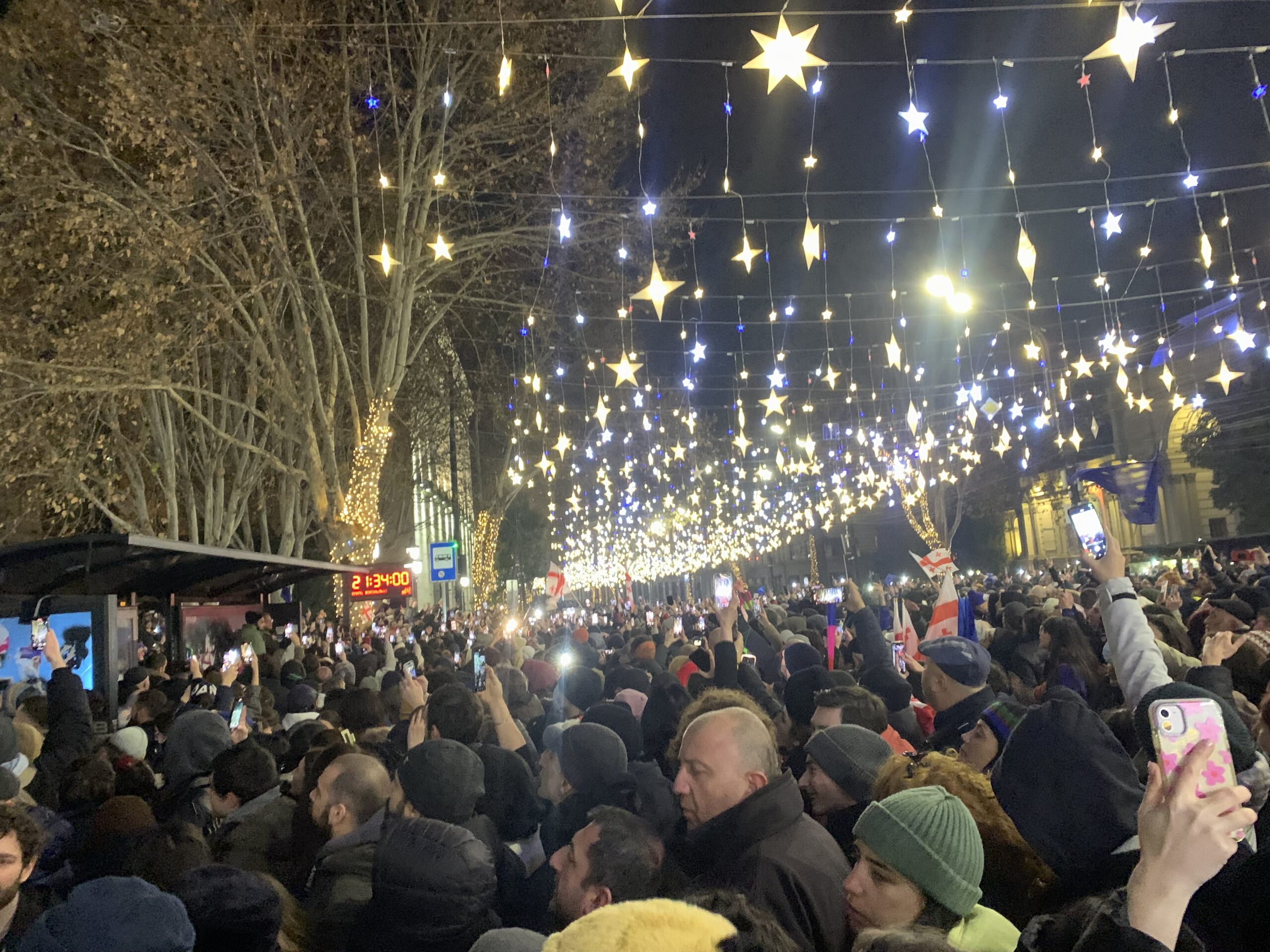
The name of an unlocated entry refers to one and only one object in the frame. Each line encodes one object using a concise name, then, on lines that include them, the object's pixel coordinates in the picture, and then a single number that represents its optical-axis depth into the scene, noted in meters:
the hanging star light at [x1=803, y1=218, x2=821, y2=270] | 10.72
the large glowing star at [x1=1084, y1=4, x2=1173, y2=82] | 7.30
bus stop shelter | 9.91
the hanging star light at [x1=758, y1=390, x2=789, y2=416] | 17.28
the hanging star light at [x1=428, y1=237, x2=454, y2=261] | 13.34
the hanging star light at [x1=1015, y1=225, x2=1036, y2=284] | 10.16
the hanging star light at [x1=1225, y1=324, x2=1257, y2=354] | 15.78
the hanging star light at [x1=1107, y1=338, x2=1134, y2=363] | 19.27
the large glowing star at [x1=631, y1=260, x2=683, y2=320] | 11.15
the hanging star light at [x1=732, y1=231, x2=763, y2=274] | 11.48
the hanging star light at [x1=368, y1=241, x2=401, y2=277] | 14.66
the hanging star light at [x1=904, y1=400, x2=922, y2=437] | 16.97
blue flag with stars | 10.26
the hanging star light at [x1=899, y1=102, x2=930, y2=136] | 9.94
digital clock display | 21.81
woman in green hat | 2.54
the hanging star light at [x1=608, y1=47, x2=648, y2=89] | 8.40
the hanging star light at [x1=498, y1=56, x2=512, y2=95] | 8.87
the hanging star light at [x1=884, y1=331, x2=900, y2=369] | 13.36
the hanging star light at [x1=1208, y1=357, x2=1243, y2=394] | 18.59
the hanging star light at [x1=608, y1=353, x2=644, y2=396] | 15.09
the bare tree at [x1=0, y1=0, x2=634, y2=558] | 15.73
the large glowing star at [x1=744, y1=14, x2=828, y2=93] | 7.52
